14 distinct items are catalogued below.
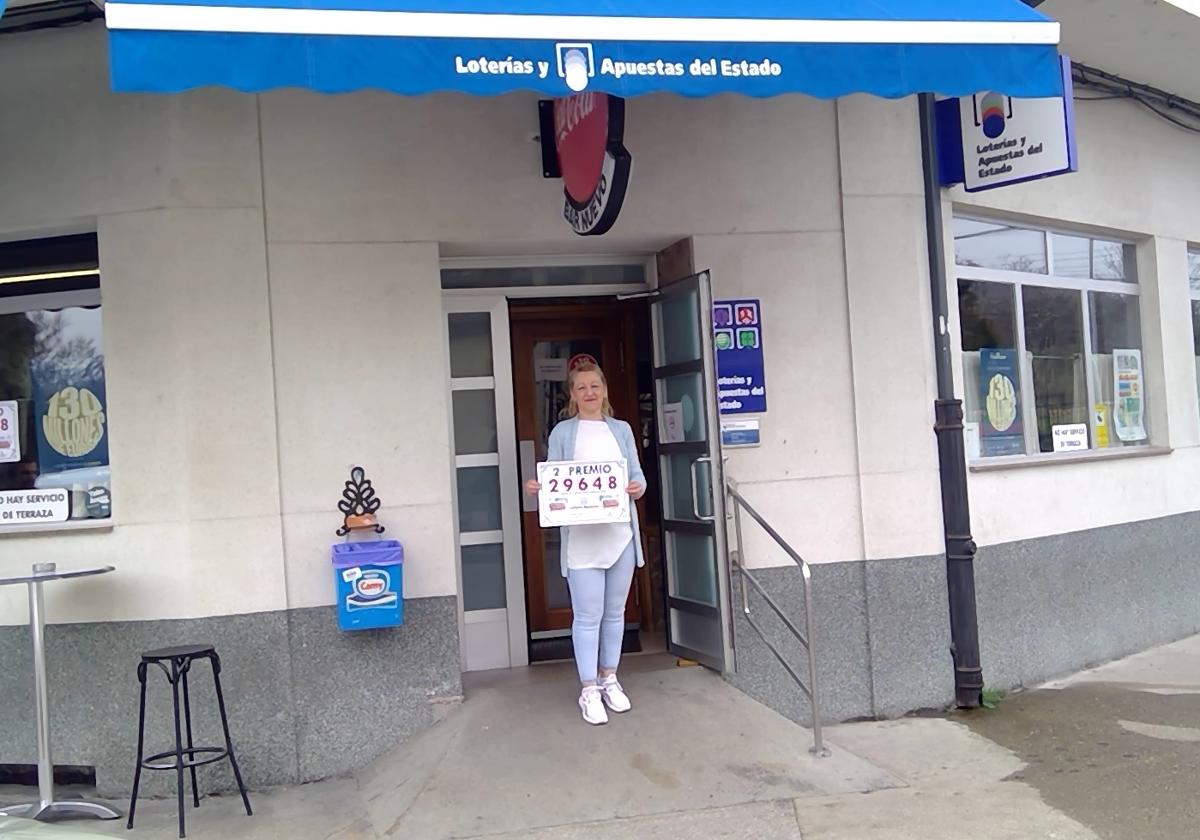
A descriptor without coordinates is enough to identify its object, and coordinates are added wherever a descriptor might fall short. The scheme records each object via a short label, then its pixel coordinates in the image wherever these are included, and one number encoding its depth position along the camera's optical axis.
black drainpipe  6.33
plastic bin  5.41
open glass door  5.86
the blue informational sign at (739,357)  6.15
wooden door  6.89
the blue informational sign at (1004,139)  5.99
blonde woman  5.52
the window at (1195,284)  9.33
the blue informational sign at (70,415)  5.85
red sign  4.77
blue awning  4.04
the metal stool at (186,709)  4.86
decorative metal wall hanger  5.61
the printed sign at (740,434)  6.13
